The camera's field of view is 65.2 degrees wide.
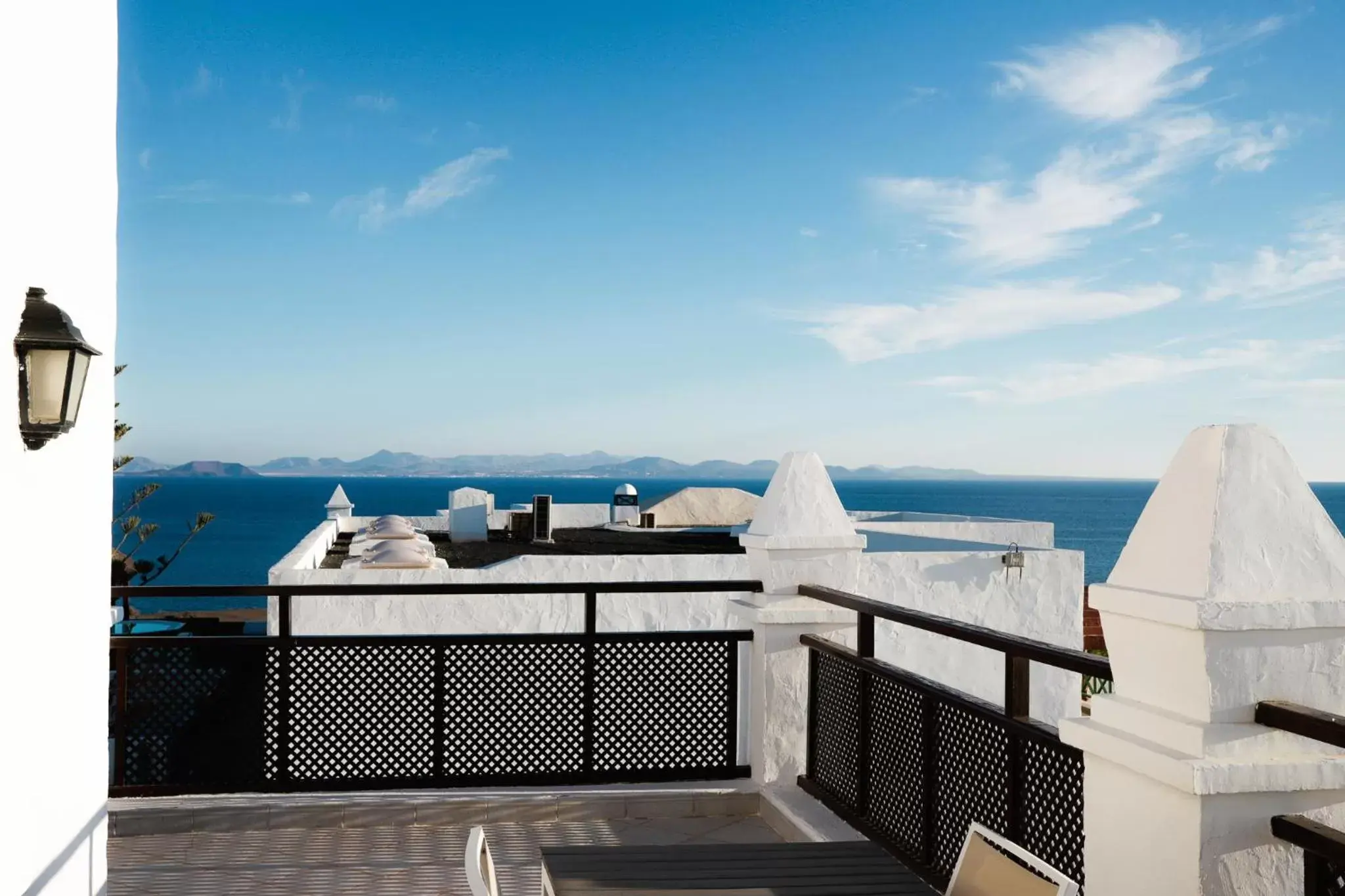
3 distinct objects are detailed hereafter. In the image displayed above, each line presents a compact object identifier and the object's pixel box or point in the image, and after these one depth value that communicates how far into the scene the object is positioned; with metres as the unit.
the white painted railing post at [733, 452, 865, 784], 5.06
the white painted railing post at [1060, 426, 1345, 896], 2.14
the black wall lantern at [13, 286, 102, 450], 2.67
